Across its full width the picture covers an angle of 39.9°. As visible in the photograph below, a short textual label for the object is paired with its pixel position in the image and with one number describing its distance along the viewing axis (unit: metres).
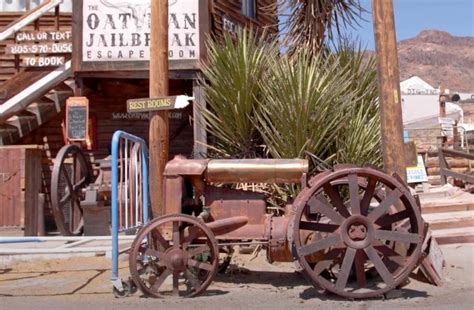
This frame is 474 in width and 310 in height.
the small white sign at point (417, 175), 10.59
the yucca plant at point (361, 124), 9.33
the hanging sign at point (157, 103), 7.44
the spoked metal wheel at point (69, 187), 10.77
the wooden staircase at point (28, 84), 12.38
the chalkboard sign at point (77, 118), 12.05
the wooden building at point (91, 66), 11.89
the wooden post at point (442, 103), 25.59
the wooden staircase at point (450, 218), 8.98
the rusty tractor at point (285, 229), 6.45
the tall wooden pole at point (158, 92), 7.81
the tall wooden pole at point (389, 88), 7.71
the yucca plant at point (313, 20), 11.29
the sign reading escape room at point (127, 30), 11.88
